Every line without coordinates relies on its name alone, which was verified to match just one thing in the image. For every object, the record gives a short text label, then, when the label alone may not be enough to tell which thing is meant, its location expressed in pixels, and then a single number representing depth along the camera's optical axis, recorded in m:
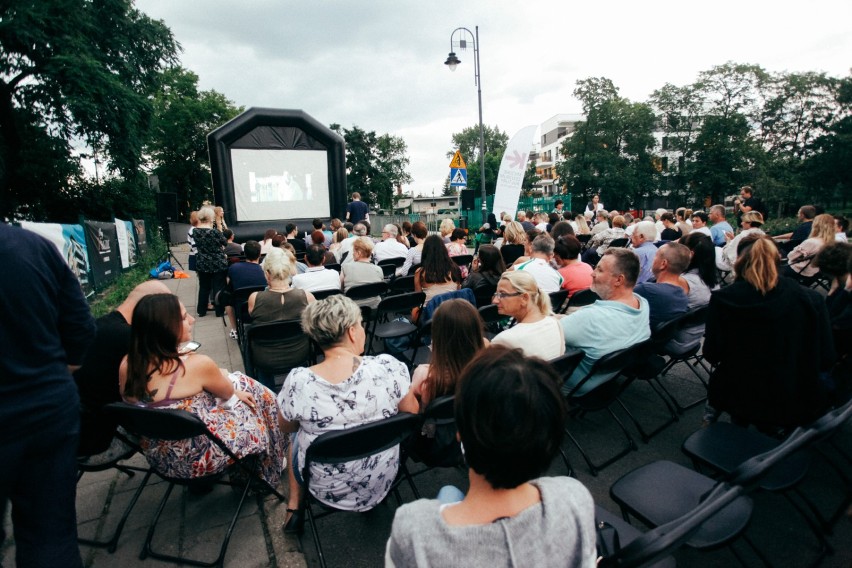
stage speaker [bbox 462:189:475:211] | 18.48
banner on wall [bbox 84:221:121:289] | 8.61
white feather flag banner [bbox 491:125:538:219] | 13.24
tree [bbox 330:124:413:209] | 49.59
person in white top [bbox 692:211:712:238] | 7.90
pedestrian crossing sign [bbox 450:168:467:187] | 12.08
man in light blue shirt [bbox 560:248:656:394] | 2.79
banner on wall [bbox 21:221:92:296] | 6.59
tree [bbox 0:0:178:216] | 15.61
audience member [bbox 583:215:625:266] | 7.78
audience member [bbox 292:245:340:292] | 4.65
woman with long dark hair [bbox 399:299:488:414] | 2.08
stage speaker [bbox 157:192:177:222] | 15.50
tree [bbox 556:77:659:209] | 36.59
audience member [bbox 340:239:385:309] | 5.15
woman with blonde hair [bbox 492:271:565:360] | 2.58
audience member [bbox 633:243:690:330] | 3.40
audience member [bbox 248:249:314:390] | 3.63
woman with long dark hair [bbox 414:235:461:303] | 4.50
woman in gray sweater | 0.93
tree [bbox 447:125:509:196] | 76.19
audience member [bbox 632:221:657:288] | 5.34
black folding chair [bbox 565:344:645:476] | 2.66
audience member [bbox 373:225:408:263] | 7.02
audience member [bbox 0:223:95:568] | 1.48
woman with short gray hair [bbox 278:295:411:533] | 1.93
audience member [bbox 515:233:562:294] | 4.34
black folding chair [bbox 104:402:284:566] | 1.85
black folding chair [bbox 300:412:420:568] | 1.68
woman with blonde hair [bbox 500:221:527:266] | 6.61
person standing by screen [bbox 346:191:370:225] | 12.23
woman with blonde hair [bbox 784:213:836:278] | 5.34
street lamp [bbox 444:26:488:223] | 15.06
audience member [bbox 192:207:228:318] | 6.61
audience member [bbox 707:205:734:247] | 7.51
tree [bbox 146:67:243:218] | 33.91
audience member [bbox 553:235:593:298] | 4.50
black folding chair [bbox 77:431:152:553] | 2.23
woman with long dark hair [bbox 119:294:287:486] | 2.07
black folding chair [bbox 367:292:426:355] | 4.22
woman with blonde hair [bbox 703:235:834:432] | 2.44
